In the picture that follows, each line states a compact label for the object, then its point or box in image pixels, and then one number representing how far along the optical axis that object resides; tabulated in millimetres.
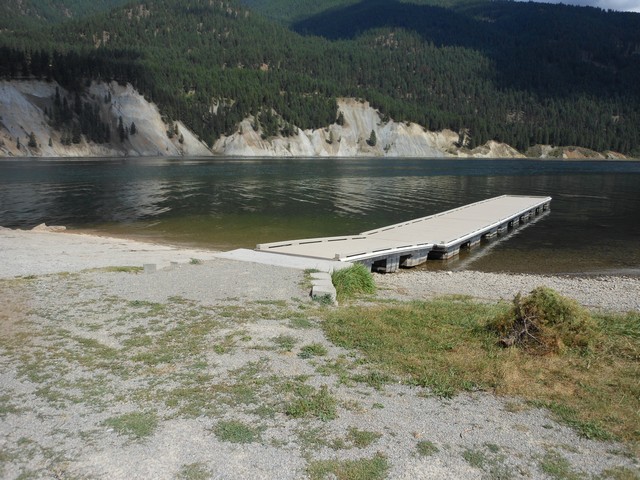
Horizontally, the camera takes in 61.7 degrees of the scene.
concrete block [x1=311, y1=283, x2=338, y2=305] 13370
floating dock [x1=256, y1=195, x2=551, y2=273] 20719
